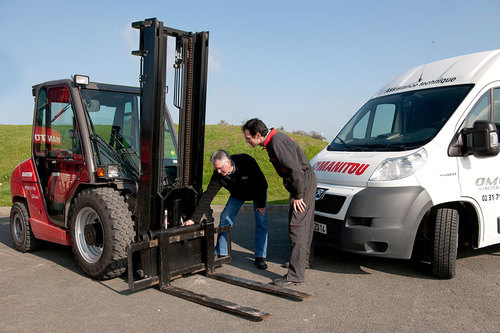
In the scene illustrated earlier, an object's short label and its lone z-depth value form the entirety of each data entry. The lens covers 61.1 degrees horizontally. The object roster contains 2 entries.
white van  4.66
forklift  4.58
